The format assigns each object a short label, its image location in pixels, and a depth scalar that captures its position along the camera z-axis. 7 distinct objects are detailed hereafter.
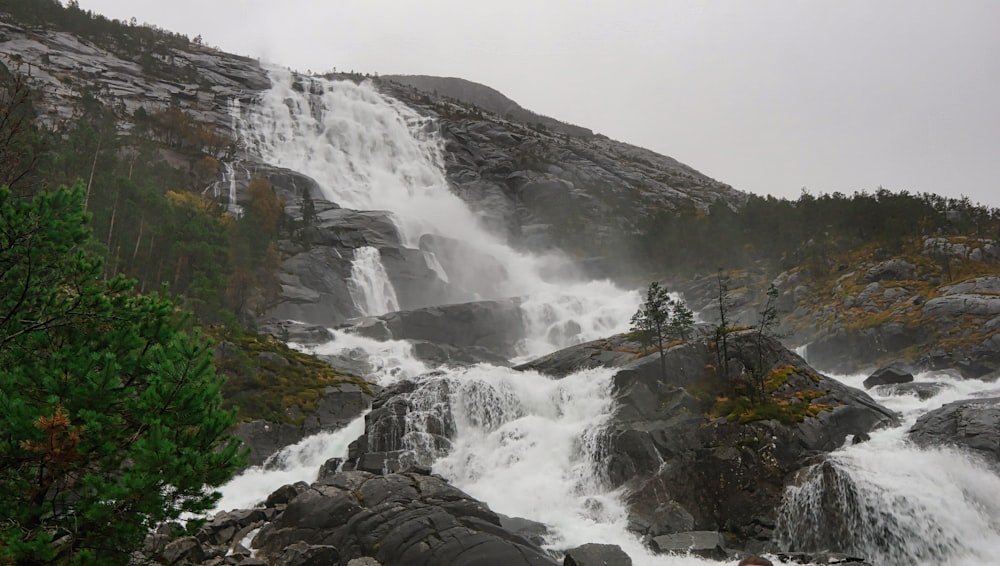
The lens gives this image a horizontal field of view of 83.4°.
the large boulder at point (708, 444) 22.50
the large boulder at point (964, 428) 20.89
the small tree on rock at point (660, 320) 33.34
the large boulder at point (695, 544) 18.42
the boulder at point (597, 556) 16.89
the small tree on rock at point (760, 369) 27.84
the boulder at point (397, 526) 16.67
